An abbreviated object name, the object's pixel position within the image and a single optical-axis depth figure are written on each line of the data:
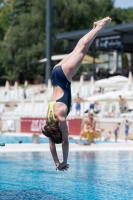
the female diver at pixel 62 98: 6.08
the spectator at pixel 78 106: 25.31
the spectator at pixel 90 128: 18.91
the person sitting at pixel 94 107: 24.90
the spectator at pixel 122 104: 23.89
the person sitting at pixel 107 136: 21.97
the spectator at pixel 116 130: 21.27
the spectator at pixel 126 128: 20.82
